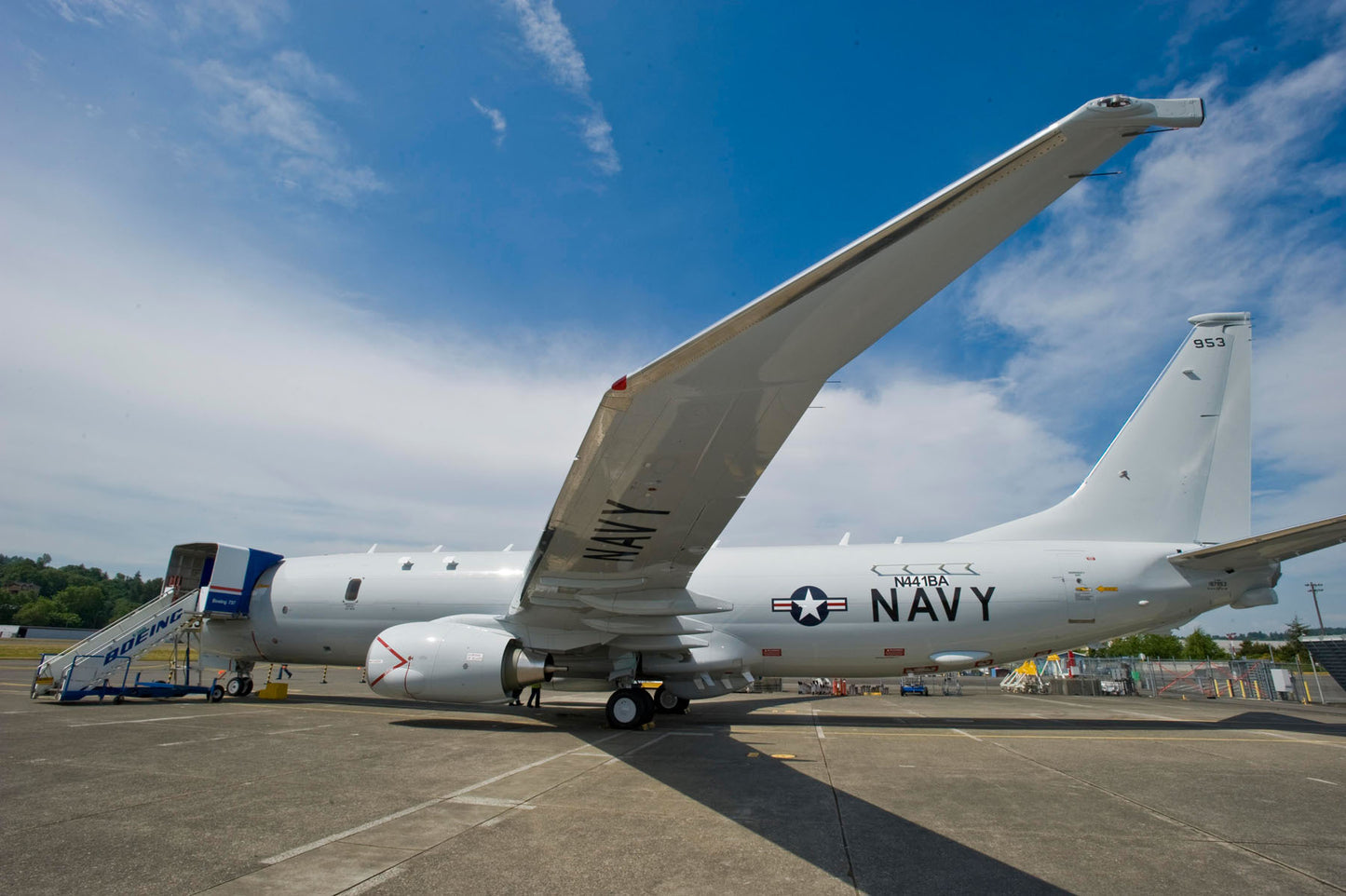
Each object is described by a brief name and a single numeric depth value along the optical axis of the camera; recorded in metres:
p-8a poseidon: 10.15
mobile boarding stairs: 13.40
